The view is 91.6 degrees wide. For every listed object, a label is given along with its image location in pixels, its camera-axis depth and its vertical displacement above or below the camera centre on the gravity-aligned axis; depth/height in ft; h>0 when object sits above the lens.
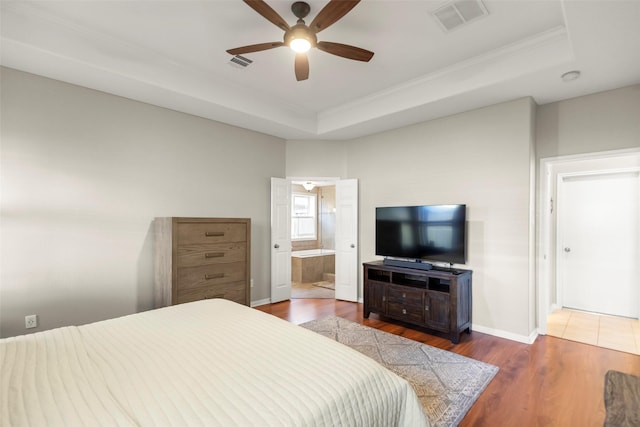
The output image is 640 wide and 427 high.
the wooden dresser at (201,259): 10.28 -1.47
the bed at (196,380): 3.23 -2.01
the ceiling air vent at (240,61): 10.03 +5.14
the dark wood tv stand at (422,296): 10.84 -2.97
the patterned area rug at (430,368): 7.03 -4.23
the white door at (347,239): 15.94 -1.12
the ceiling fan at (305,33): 6.30 +4.25
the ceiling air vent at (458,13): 7.49 +5.14
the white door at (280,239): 15.69 -1.12
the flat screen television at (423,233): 11.71 -0.61
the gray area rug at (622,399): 3.38 -2.19
